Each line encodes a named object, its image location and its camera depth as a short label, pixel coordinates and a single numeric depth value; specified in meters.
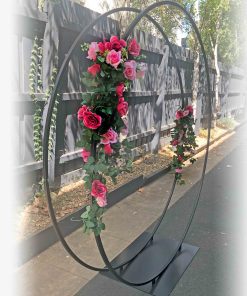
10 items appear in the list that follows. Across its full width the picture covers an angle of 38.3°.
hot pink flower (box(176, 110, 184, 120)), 4.35
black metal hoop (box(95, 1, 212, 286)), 2.60
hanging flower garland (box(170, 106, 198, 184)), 4.36
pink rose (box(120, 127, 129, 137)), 2.54
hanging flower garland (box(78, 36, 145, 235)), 2.34
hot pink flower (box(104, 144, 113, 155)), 2.38
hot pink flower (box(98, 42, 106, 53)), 2.36
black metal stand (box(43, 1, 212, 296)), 3.21
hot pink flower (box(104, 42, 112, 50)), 2.36
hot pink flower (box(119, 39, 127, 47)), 2.44
